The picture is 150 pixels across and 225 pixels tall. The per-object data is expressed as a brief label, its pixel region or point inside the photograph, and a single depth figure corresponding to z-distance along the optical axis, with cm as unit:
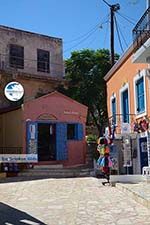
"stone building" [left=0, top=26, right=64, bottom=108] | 2717
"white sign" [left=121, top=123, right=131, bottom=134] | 1617
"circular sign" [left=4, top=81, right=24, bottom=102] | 2478
